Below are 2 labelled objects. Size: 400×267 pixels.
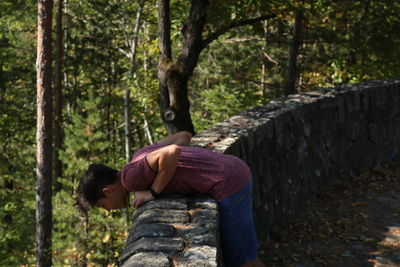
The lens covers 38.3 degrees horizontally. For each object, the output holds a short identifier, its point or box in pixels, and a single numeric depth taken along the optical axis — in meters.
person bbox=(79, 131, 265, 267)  3.48
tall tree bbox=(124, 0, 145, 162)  20.94
